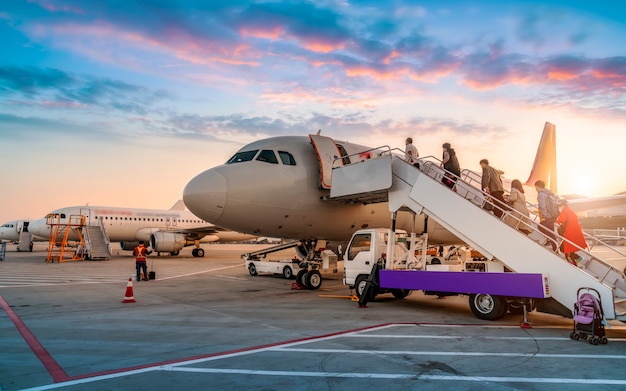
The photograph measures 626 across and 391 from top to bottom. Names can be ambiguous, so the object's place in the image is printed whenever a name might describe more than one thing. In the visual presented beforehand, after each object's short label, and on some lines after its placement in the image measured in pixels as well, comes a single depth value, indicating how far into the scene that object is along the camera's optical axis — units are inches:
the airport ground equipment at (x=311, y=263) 573.9
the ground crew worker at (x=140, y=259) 643.5
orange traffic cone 449.4
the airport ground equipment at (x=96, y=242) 1162.6
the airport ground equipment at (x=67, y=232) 1161.4
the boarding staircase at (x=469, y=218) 311.1
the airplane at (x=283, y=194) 461.1
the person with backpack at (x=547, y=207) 376.2
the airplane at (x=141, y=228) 1294.3
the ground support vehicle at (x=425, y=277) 332.2
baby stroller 269.7
